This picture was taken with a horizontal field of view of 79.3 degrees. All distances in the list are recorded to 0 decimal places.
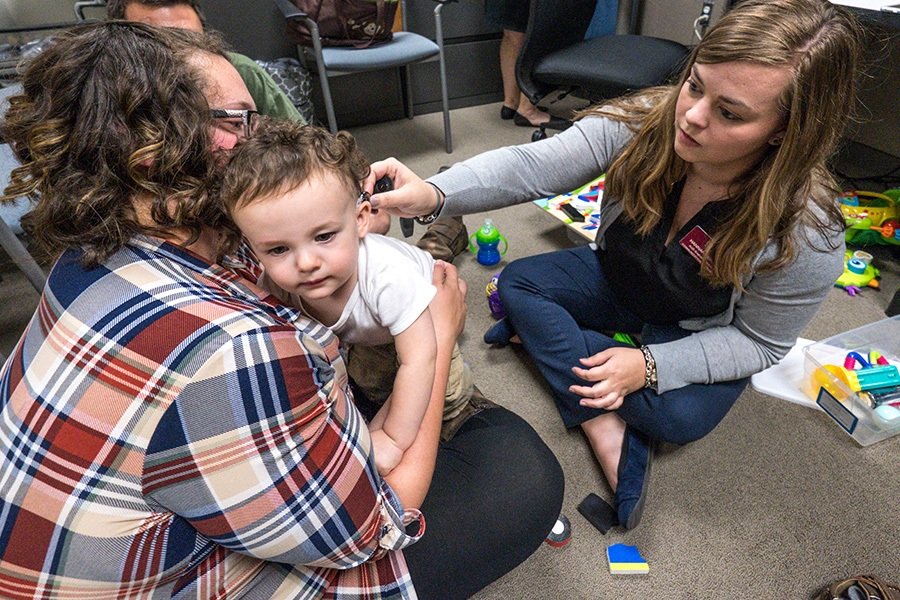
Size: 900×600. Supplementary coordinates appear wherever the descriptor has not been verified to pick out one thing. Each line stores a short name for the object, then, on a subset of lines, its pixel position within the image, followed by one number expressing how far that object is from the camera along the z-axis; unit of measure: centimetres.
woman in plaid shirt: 53
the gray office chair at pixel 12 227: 140
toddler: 74
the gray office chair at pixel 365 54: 235
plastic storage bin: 136
